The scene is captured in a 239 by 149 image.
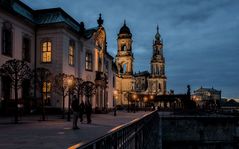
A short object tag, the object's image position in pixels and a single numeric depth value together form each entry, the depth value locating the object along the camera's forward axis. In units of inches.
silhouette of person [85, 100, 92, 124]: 679.7
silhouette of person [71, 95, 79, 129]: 523.8
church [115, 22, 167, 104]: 2883.8
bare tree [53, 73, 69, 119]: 887.7
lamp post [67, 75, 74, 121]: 784.8
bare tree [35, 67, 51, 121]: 798.3
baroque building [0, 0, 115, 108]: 907.5
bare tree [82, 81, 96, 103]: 1024.5
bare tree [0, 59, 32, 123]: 660.1
